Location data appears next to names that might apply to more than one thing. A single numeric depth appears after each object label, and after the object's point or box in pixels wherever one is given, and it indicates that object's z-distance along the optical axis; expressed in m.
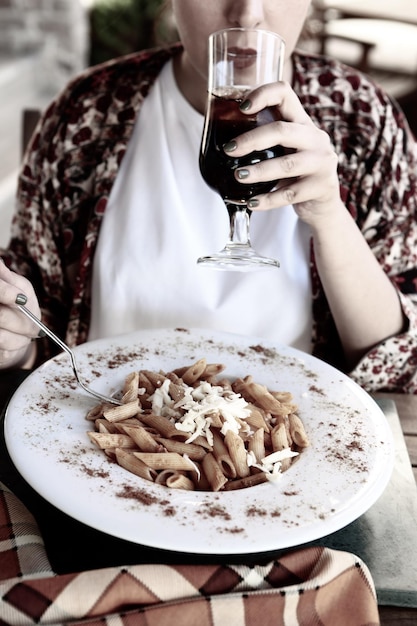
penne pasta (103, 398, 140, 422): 1.05
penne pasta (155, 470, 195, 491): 0.95
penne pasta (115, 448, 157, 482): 0.97
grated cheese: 1.03
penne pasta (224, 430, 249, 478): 0.99
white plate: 0.85
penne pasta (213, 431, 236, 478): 0.99
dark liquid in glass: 1.13
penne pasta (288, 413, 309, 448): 1.06
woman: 1.47
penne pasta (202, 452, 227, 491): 0.96
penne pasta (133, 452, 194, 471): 0.98
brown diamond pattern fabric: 0.75
